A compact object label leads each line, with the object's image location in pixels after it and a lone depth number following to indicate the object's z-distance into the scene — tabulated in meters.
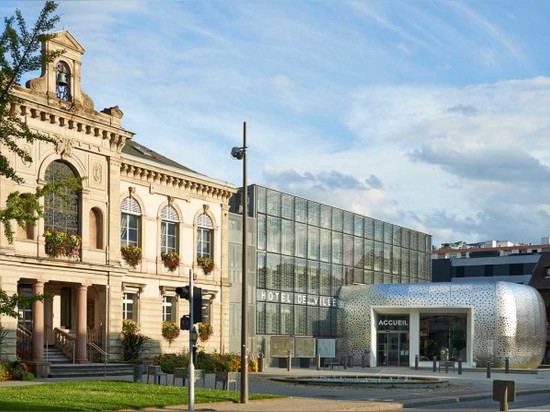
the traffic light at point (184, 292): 23.80
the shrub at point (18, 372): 34.16
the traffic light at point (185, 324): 23.59
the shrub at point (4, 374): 33.34
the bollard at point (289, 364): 51.56
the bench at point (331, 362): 61.23
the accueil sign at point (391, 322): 66.69
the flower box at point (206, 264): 49.56
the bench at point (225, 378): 31.17
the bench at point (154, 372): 32.50
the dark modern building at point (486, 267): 108.75
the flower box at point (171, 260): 47.00
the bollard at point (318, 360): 57.49
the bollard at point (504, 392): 24.69
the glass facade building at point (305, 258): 57.12
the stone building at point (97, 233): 37.94
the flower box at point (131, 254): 44.19
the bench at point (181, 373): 29.89
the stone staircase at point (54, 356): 38.87
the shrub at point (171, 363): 36.81
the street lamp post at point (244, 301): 25.94
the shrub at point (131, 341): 42.62
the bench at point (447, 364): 58.28
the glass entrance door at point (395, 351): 66.56
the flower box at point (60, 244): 38.66
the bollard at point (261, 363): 48.81
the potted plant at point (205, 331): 49.18
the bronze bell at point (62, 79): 40.38
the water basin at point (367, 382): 36.41
